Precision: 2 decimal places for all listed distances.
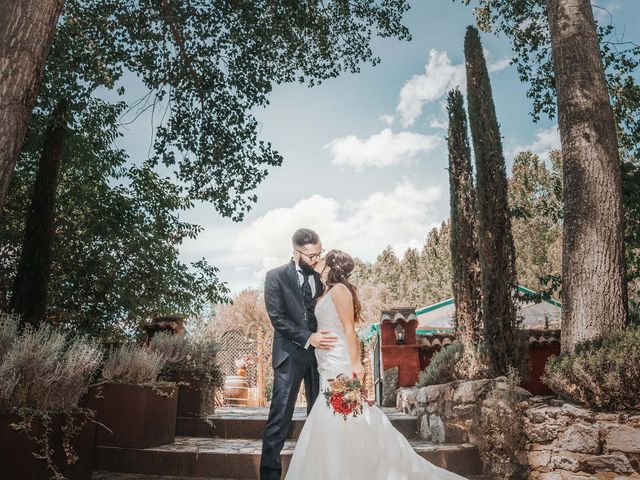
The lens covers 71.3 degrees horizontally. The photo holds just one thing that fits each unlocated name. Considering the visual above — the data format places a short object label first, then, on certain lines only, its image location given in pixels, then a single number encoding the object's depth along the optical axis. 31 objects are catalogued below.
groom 3.51
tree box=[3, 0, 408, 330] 6.85
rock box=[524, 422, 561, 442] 4.43
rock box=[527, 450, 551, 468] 4.42
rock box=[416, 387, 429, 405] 6.57
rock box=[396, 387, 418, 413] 7.41
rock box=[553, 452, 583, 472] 4.21
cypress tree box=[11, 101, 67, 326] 7.80
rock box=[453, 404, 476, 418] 5.28
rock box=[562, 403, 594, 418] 4.25
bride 3.01
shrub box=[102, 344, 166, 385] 4.83
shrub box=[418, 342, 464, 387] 6.86
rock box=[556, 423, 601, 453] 4.14
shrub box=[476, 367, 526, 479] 4.69
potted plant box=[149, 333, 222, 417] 6.17
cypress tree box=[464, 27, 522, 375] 6.25
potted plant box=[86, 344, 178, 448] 4.73
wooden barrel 12.51
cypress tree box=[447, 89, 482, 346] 8.73
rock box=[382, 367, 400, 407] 9.49
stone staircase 4.51
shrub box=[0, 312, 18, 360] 3.60
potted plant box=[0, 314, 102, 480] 3.29
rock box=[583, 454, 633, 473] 3.98
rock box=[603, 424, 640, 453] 3.97
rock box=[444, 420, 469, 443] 5.34
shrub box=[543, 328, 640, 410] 4.02
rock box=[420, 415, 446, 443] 5.75
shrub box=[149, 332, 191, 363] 6.09
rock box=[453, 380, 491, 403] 5.24
